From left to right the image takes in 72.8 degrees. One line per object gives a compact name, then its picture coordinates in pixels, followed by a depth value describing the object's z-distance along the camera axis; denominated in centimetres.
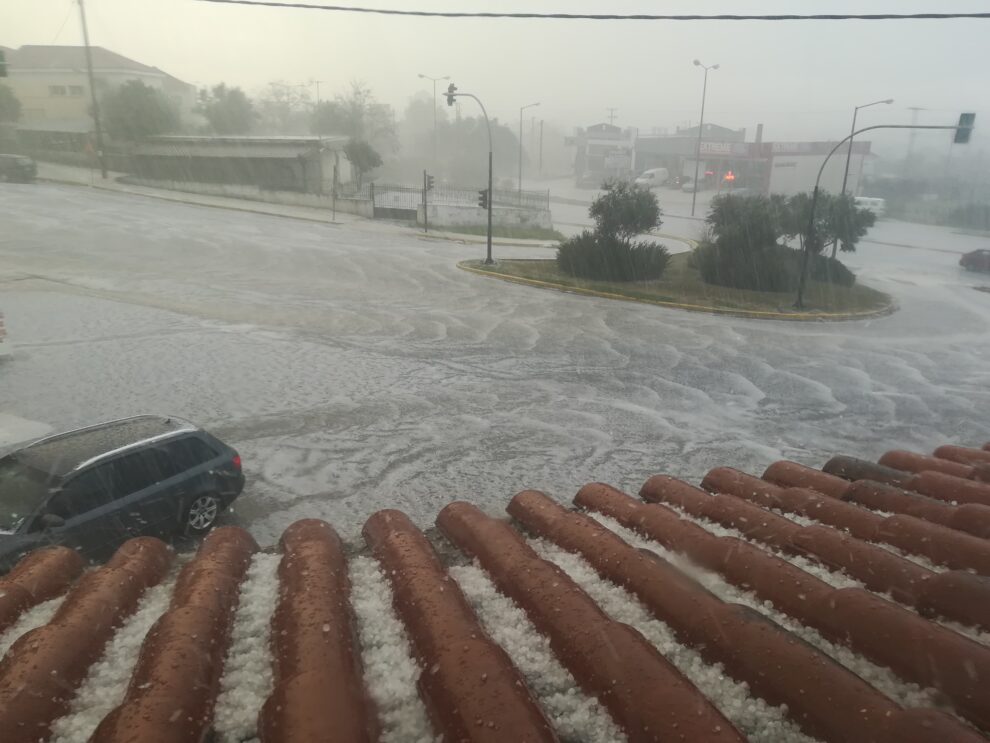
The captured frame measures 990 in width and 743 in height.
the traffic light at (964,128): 2308
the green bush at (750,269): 2819
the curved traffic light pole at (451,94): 2817
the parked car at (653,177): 7603
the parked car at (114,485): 657
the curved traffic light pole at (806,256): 2455
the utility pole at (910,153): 9339
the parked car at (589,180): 9524
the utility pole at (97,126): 4894
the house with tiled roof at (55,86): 5997
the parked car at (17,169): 4359
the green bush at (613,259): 2833
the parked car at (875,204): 6356
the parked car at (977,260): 3900
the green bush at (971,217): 6681
